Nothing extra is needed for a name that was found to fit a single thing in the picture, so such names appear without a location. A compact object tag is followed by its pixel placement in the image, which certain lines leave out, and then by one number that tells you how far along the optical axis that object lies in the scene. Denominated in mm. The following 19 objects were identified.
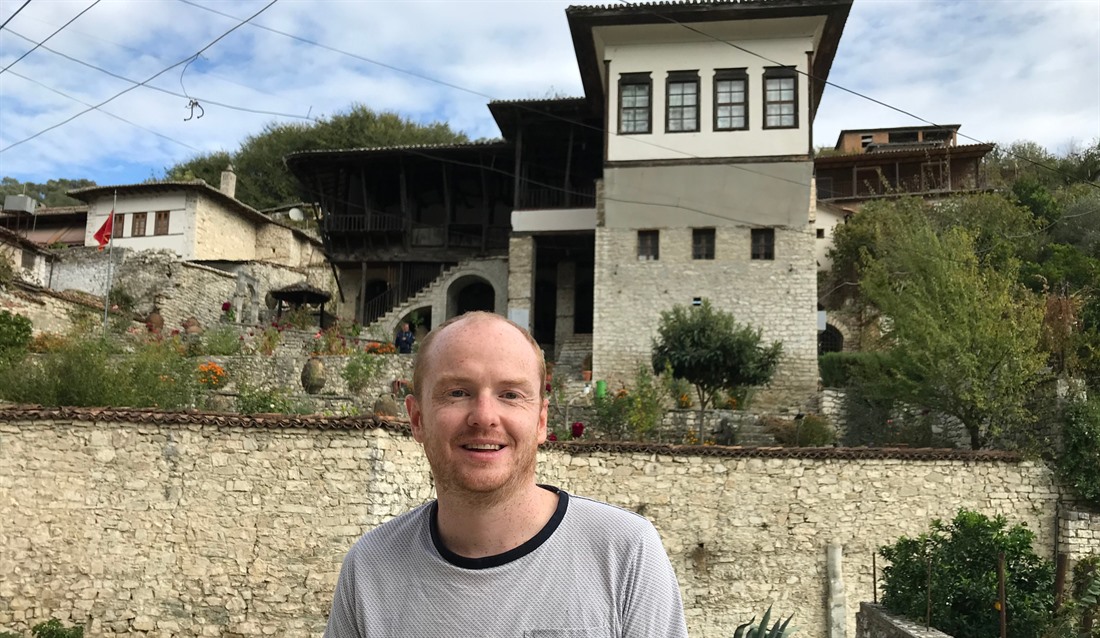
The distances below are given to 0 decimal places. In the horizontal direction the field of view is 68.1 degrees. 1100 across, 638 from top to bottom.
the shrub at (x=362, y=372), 17016
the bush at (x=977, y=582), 8633
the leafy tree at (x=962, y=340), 14039
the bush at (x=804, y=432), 15805
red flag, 27750
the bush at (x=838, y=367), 20453
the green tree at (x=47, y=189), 49094
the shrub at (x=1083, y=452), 12922
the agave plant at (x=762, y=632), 8250
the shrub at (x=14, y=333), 15377
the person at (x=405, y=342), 22375
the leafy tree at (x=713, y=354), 16797
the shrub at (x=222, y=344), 18125
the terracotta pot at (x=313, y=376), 15359
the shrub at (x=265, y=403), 12484
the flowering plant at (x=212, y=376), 13867
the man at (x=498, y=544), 1757
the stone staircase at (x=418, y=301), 25766
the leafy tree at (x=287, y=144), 43469
